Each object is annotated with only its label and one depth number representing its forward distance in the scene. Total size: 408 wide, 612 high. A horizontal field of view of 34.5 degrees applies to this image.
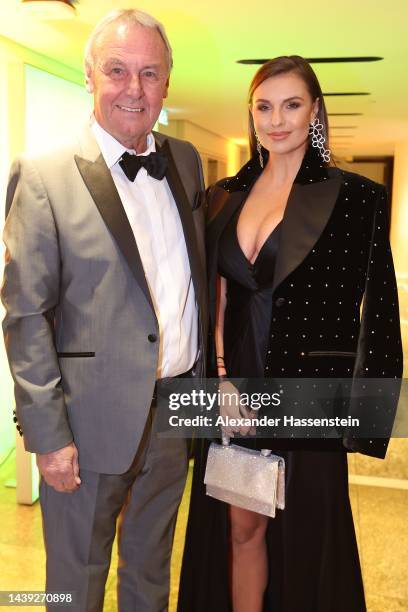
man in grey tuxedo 1.70
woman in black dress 1.96
